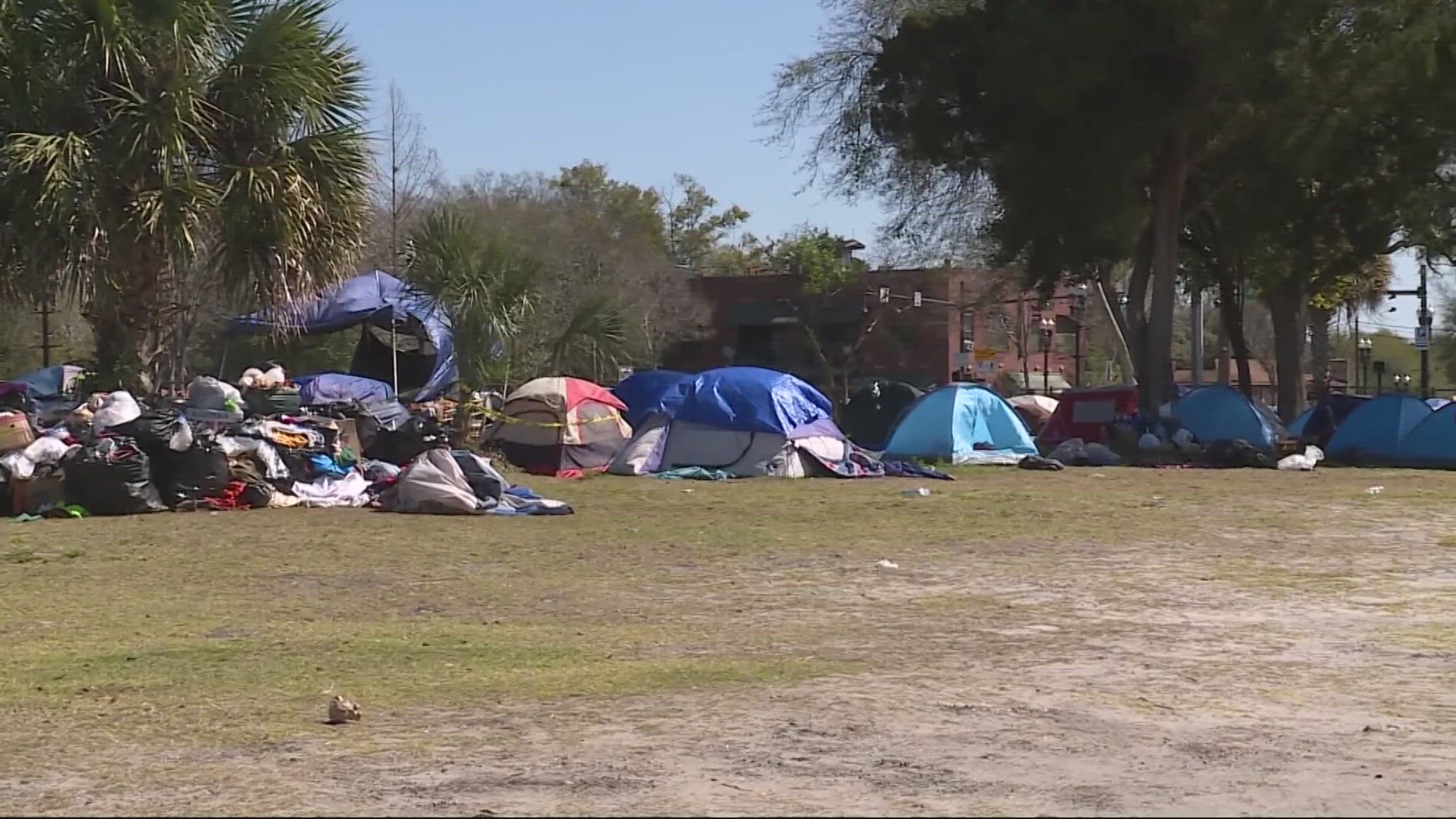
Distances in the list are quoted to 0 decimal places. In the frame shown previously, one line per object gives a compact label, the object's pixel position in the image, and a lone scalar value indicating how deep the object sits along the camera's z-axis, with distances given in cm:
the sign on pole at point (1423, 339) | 4400
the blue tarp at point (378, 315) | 3014
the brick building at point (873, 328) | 6512
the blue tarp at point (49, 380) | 3206
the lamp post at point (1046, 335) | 5925
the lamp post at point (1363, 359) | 6694
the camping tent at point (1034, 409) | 3709
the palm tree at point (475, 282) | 2098
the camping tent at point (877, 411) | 3147
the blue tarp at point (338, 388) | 2864
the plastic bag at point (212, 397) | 1817
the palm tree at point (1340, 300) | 3703
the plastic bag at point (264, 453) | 1717
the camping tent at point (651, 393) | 2362
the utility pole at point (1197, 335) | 4197
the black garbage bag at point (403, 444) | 2062
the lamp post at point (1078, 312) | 5425
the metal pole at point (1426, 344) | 4409
